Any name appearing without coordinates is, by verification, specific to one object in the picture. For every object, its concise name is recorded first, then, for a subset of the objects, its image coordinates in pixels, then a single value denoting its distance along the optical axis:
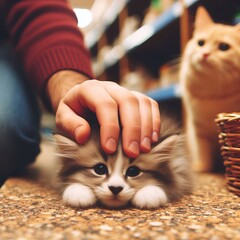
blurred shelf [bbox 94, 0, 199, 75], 0.51
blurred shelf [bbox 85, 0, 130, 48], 1.00
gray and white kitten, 0.21
